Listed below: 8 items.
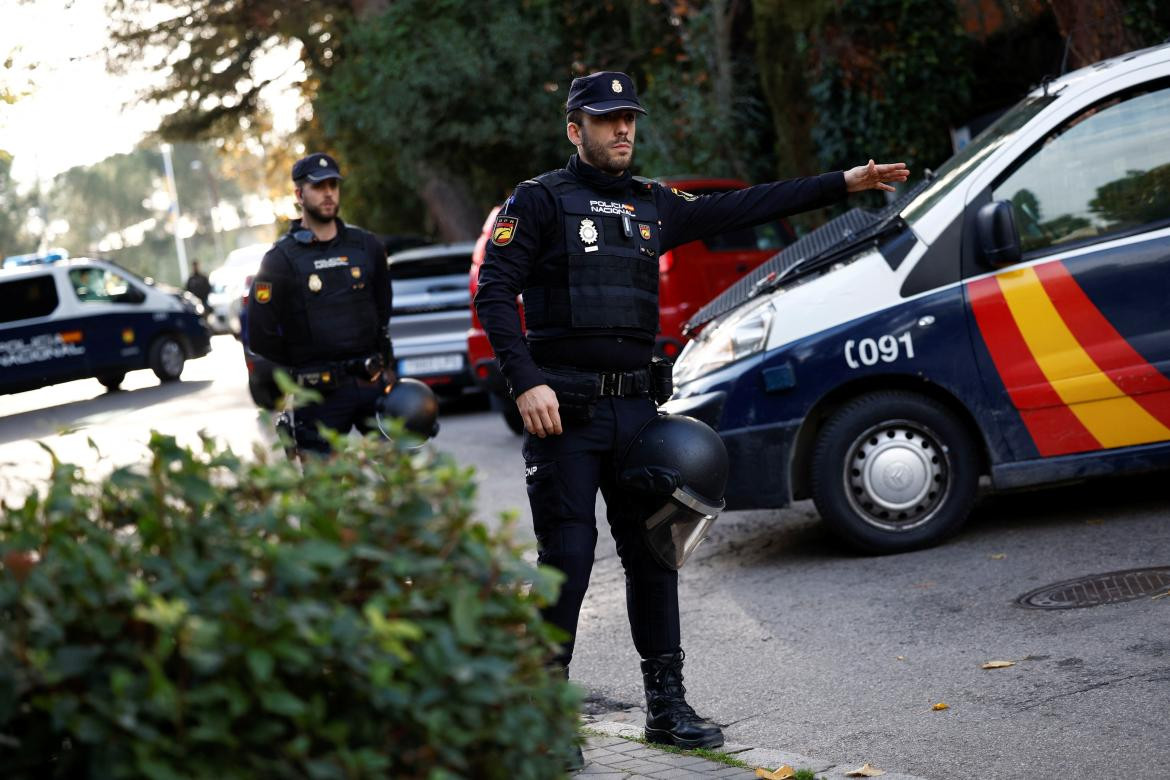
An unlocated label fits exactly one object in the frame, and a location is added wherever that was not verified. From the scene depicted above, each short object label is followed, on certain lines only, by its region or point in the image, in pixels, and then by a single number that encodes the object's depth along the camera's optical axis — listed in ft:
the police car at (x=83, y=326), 70.79
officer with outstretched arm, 15.02
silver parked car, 47.60
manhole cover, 19.19
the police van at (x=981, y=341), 21.63
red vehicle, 36.17
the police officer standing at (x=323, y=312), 22.63
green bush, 6.96
